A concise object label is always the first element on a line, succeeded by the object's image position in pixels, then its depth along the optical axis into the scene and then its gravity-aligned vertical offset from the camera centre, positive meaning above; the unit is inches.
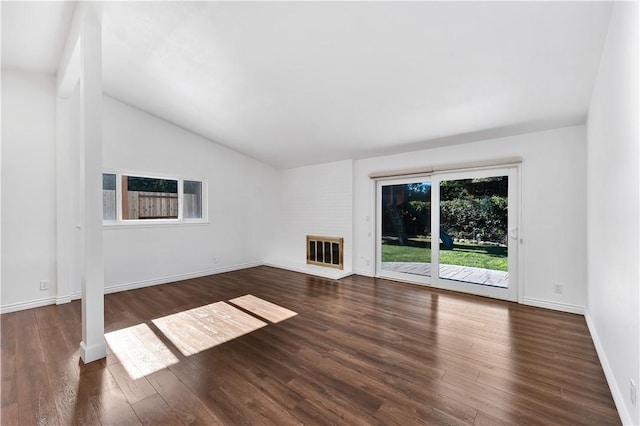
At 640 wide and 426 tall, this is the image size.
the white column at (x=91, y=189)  89.8 +7.7
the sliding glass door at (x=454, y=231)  152.6 -12.4
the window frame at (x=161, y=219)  171.2 +2.7
